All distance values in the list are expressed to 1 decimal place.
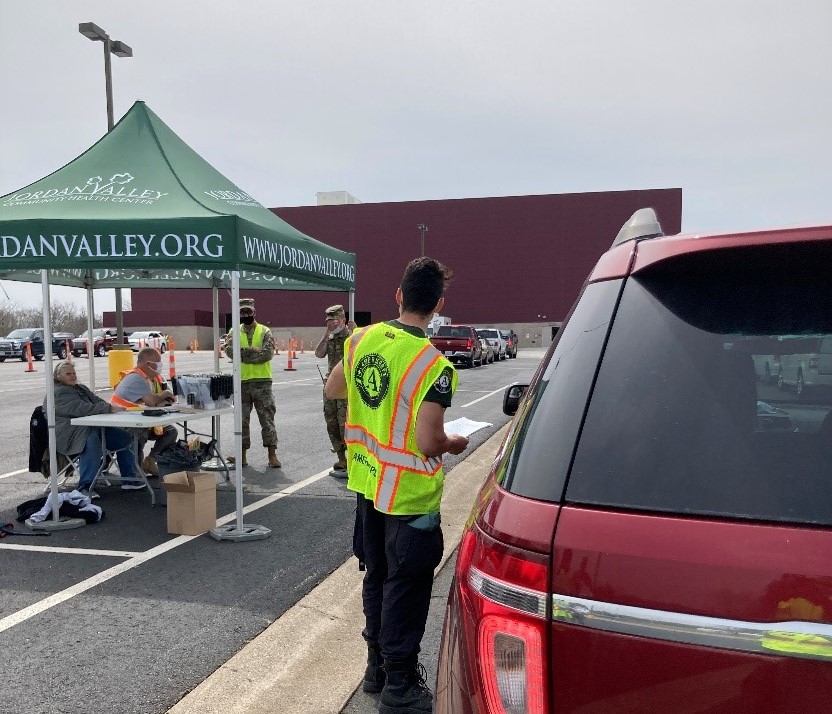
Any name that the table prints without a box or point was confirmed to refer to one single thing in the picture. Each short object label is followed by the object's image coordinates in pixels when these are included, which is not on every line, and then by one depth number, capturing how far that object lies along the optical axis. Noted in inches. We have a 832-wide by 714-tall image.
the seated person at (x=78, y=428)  258.1
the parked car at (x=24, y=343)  1397.8
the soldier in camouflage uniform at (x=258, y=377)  323.9
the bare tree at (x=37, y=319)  2900.8
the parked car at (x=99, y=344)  1635.1
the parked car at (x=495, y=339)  1413.9
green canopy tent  213.9
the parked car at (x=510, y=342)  1576.4
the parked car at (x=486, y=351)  1296.8
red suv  44.4
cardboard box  219.4
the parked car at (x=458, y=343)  1129.4
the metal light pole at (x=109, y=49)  547.5
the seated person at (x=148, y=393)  285.1
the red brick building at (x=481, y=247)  2058.3
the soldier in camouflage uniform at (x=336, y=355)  302.0
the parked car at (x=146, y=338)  1611.8
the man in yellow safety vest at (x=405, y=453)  112.1
